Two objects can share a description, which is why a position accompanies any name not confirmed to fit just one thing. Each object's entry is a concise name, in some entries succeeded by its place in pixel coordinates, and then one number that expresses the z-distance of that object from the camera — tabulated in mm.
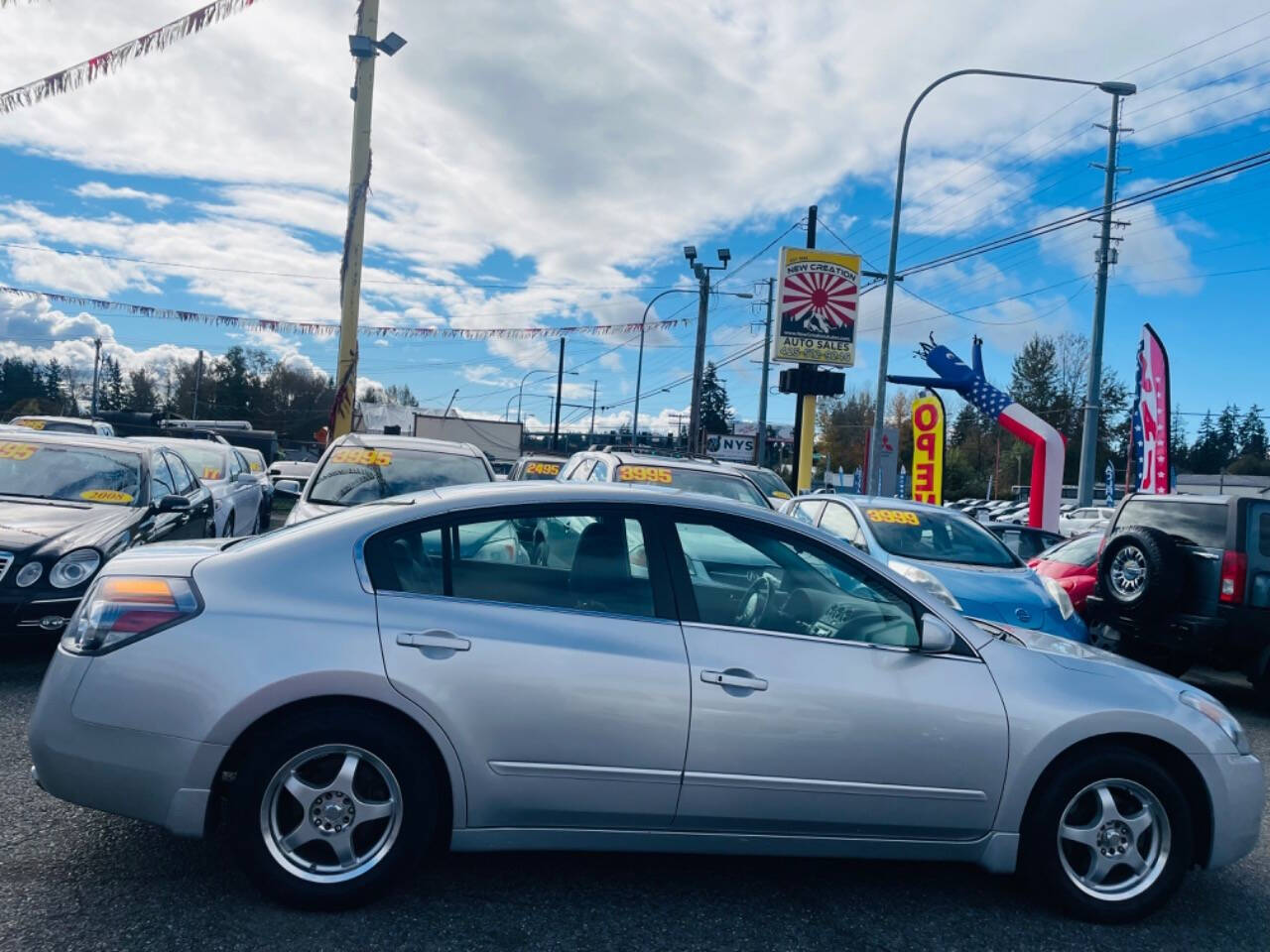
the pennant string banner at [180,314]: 25109
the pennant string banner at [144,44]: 12047
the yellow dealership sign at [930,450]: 22047
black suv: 7695
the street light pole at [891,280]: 17078
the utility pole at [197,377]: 80375
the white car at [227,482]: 11492
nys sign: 50406
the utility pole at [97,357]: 76000
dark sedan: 6125
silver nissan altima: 3361
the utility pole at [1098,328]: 25281
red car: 10328
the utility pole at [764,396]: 33875
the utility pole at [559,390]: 59531
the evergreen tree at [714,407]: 94375
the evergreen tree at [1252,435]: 103438
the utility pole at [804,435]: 25703
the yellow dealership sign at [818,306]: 26688
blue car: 8195
